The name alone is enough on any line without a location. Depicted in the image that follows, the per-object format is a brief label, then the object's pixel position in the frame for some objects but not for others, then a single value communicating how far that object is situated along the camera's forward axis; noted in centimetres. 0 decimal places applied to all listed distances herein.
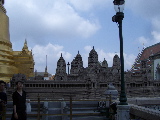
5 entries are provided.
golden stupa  1809
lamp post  612
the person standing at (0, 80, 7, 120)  566
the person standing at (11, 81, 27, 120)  505
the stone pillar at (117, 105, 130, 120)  584
